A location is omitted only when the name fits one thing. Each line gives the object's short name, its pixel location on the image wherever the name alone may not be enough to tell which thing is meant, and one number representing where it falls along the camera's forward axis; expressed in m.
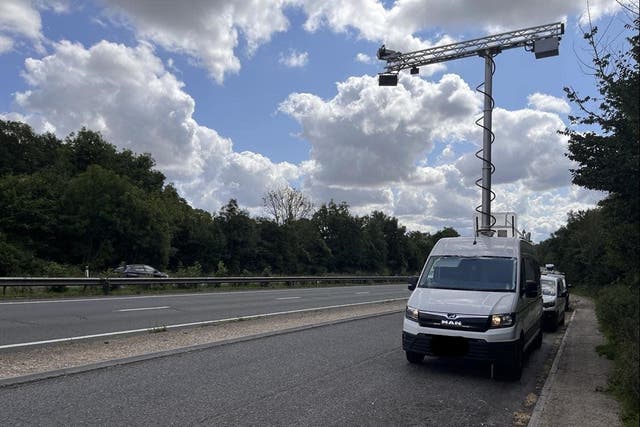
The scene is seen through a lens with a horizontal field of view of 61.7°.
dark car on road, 38.59
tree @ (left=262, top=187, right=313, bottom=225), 77.74
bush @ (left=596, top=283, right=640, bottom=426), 4.84
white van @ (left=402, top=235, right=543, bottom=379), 7.46
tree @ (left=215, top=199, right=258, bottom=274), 63.62
